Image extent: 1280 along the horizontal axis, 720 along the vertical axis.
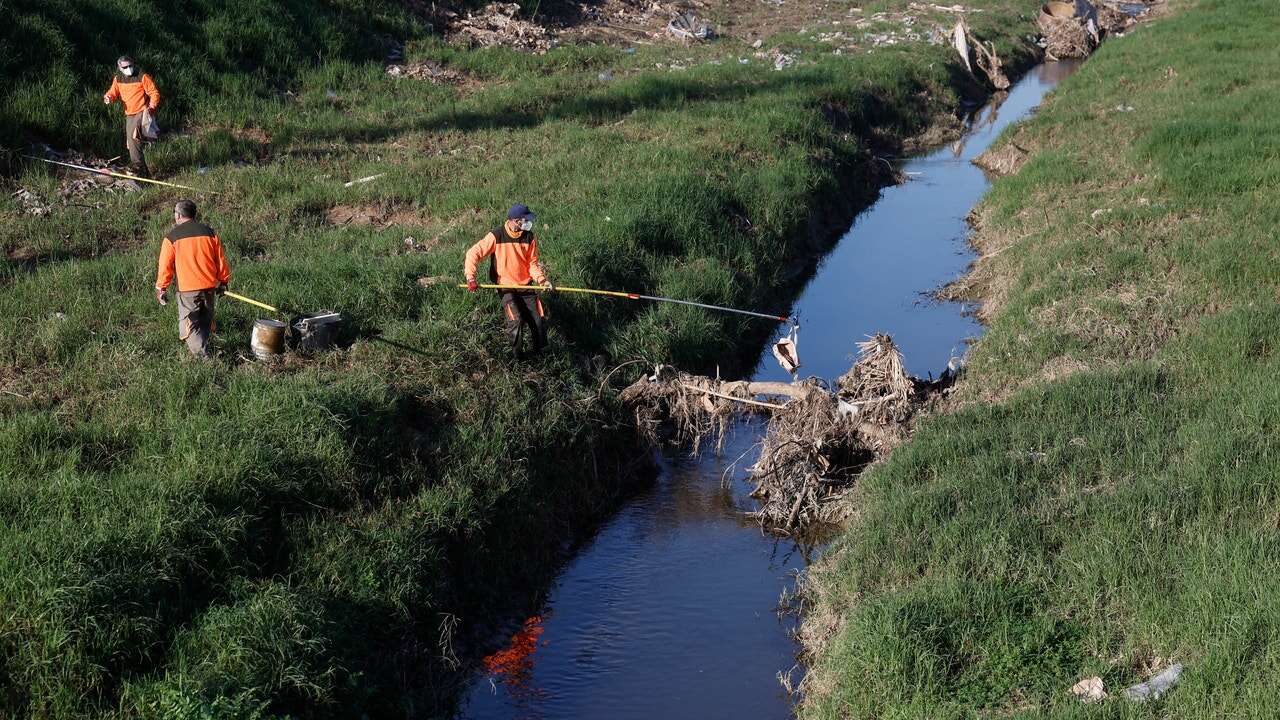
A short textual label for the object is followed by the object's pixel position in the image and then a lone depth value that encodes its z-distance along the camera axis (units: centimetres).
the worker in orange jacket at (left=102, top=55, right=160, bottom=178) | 1526
